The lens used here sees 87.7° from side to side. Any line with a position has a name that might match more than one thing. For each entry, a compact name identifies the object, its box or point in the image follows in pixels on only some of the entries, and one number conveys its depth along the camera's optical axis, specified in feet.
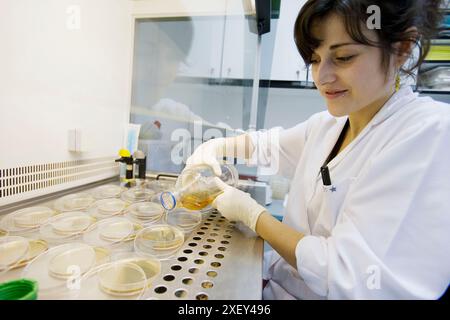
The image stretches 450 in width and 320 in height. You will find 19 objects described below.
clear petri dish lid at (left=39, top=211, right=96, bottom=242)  2.03
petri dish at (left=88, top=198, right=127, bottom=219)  2.56
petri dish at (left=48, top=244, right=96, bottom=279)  1.57
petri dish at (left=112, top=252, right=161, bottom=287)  1.72
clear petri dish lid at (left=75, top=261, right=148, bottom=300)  1.45
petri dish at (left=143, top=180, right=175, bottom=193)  3.62
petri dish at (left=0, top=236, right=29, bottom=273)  1.61
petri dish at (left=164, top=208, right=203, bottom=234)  2.47
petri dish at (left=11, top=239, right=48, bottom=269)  1.66
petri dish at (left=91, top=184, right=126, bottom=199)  3.13
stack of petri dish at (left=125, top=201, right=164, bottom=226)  2.55
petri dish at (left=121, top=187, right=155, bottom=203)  3.07
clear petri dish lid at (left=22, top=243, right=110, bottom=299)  1.46
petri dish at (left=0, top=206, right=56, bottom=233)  2.10
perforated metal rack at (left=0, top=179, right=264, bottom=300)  1.53
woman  1.65
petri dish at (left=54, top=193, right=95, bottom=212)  2.62
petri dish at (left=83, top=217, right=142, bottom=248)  2.05
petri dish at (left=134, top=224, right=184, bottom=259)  1.94
